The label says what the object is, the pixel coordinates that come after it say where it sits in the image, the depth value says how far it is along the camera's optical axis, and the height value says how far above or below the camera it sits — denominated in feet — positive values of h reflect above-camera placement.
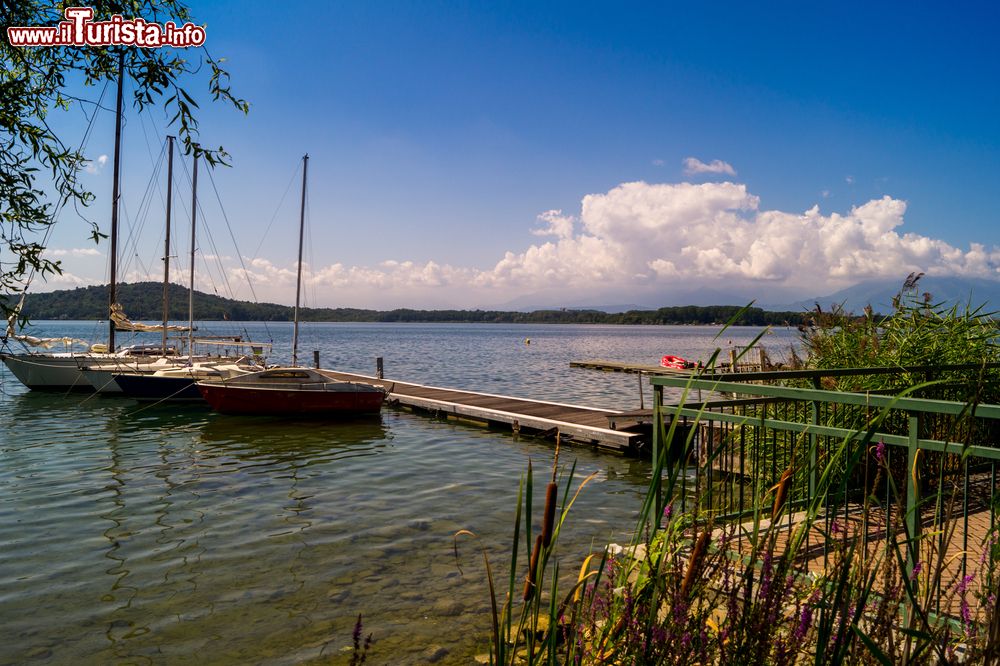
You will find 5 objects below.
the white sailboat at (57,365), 89.76 -8.23
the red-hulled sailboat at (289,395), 63.93 -8.14
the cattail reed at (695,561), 5.84 -2.24
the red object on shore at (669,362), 73.26 -4.46
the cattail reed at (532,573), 5.37 -2.23
